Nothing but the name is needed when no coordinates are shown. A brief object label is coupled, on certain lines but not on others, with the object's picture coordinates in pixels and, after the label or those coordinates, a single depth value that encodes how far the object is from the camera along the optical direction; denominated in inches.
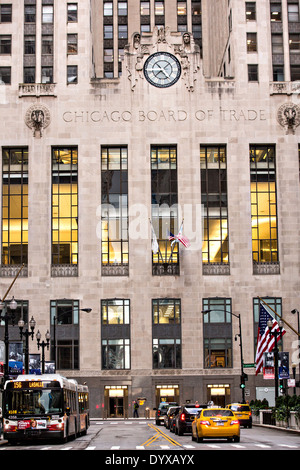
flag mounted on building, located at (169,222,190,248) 2915.8
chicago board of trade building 3026.6
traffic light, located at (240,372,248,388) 2511.7
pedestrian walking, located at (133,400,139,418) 2906.0
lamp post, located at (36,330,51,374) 2121.4
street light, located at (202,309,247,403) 2511.8
